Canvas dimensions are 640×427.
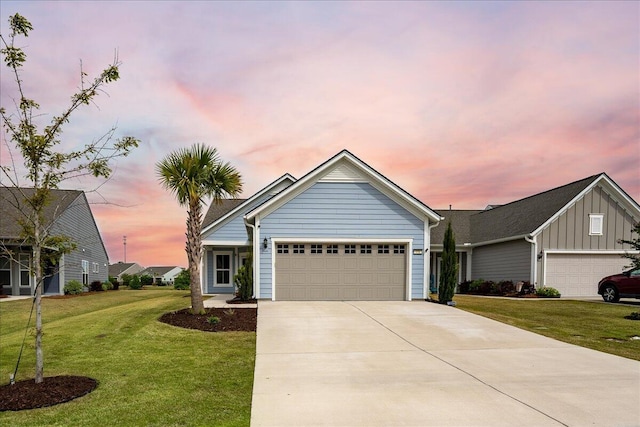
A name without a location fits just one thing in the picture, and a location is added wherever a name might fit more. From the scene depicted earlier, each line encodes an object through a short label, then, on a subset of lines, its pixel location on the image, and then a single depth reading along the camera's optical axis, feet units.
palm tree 42.50
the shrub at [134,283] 133.28
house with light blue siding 54.60
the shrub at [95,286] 103.74
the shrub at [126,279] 150.76
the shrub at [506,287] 73.15
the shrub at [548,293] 68.08
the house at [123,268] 251.60
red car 60.08
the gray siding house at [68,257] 79.87
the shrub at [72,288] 89.19
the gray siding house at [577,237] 71.20
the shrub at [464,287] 85.42
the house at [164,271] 279.90
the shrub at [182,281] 123.95
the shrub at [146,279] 165.17
